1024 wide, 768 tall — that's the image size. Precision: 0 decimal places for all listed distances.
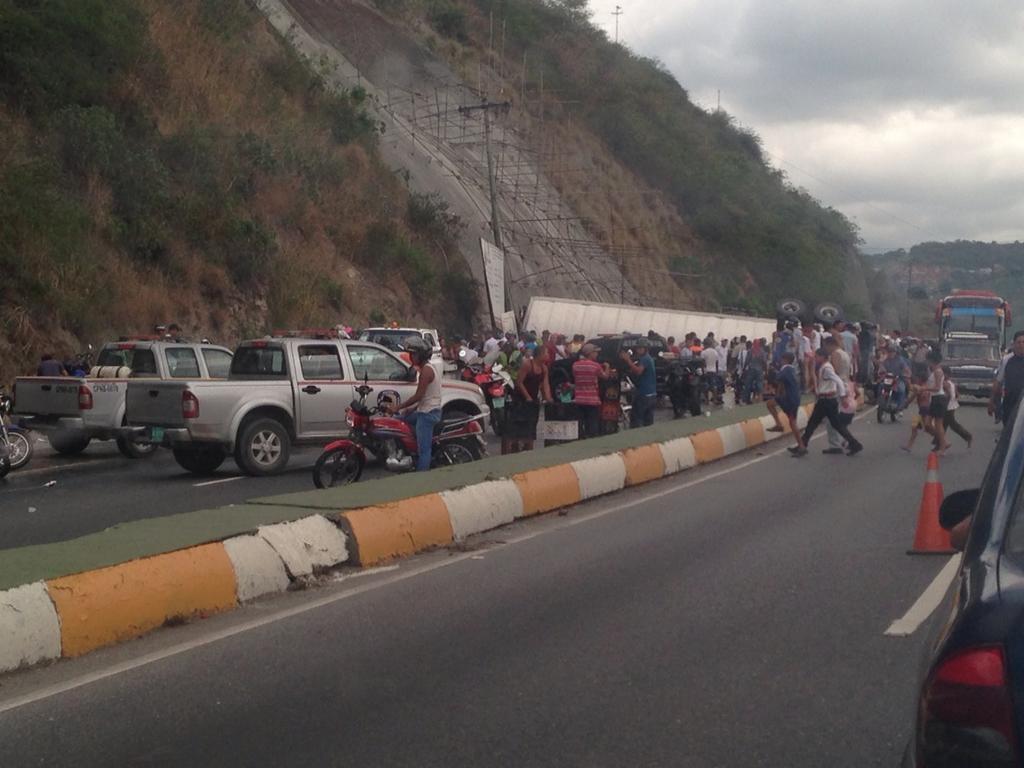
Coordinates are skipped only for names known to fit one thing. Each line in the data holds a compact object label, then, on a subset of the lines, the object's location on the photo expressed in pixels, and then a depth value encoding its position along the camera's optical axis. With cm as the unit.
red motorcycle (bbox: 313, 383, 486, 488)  1484
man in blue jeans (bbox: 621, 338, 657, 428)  2145
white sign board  4250
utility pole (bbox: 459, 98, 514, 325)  4435
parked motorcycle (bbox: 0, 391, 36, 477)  1763
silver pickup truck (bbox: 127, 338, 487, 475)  1673
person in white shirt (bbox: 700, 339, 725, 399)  3375
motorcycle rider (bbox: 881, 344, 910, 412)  2604
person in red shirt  1936
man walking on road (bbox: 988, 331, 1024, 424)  1769
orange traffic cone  1062
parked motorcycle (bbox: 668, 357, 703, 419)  2800
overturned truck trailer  4006
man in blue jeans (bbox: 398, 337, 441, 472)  1477
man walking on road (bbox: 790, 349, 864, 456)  1869
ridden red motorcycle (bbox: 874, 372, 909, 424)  2625
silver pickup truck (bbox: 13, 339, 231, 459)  1891
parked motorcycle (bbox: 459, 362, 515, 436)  2323
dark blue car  297
